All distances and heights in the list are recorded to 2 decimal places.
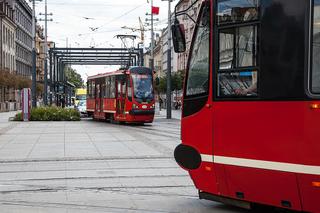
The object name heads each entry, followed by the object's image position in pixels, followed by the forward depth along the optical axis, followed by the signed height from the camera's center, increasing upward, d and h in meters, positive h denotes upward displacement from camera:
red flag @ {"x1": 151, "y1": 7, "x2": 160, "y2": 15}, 44.39 +6.67
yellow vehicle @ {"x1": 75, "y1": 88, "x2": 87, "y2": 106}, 61.06 -0.30
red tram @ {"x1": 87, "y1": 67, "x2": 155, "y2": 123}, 31.72 -0.27
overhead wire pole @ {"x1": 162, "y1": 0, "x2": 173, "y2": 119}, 39.04 +0.88
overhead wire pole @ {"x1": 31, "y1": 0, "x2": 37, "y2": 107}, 40.75 +1.77
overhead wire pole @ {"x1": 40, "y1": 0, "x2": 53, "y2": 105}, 50.03 +0.59
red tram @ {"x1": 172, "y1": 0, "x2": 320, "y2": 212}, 6.14 -0.16
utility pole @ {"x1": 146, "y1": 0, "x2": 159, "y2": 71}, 44.29 +4.37
